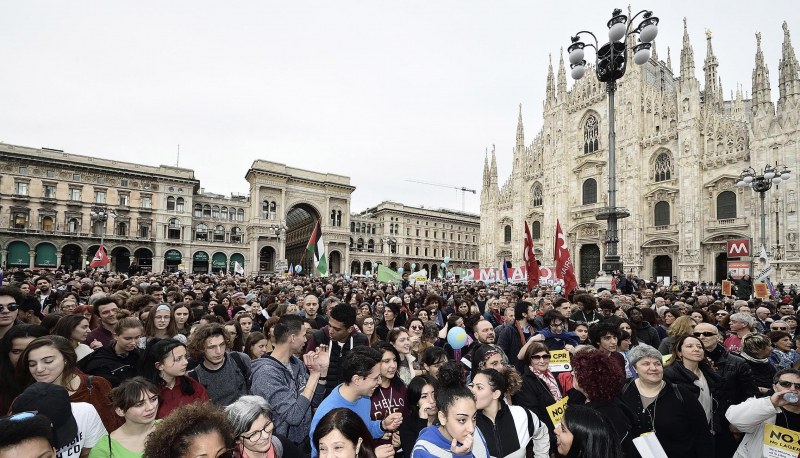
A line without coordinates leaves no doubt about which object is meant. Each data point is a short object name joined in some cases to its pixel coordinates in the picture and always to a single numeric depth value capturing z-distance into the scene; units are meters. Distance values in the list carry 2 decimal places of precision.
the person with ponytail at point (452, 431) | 2.62
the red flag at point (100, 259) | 18.61
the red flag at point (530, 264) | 11.78
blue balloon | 5.27
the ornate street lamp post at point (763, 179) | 16.62
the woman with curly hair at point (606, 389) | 3.19
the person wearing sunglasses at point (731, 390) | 3.98
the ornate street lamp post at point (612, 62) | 11.20
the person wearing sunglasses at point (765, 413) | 3.12
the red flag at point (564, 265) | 11.41
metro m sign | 15.10
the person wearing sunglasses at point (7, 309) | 4.51
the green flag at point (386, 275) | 18.95
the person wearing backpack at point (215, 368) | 3.88
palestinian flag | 17.11
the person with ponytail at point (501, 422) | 3.03
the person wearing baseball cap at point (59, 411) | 2.26
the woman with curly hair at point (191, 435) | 2.01
